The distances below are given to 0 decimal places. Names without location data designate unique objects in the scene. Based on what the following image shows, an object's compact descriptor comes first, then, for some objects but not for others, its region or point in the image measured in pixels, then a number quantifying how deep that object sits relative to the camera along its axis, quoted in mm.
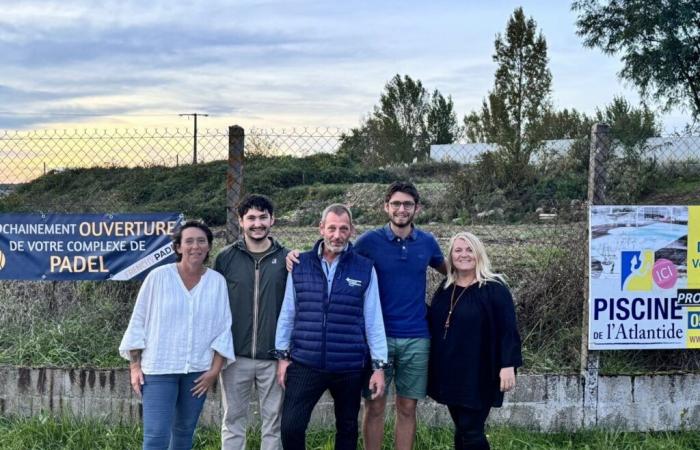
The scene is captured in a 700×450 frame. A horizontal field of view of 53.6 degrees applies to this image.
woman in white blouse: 3789
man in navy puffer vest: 3898
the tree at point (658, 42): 23538
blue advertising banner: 5477
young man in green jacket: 4039
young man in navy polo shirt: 4152
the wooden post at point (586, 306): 5266
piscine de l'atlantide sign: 5211
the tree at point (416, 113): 47219
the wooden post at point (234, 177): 5340
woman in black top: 3979
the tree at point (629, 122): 18906
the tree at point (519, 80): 31250
